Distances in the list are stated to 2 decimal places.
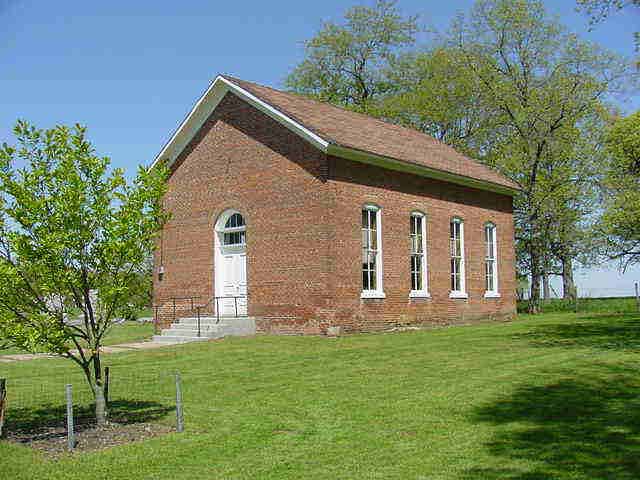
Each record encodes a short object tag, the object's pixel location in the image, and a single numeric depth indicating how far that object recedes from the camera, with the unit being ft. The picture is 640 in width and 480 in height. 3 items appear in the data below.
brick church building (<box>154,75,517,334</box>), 67.31
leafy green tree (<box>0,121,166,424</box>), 27.45
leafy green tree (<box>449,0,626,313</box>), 114.83
